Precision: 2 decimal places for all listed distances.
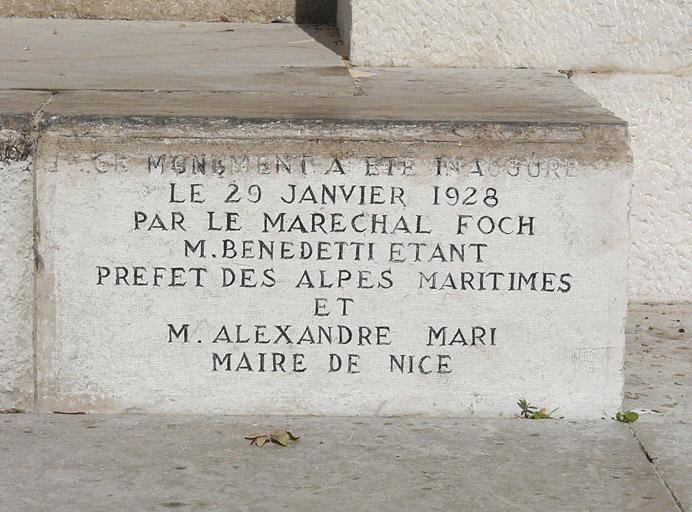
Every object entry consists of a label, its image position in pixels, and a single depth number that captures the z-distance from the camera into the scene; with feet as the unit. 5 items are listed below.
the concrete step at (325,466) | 11.32
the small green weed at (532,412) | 13.47
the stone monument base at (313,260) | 13.02
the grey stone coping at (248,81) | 13.65
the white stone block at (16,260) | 12.98
